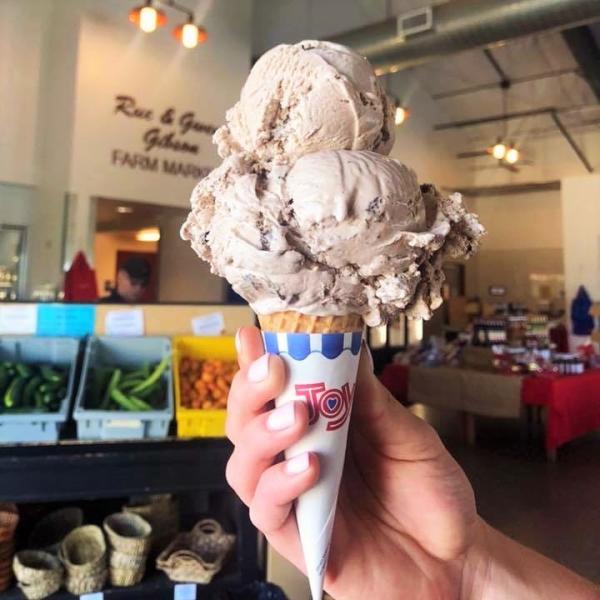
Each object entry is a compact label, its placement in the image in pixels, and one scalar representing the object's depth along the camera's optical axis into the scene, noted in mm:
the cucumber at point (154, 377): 2266
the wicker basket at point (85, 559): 2029
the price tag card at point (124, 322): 2502
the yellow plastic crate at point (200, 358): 2139
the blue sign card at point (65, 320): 2438
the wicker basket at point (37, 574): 1978
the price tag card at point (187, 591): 2137
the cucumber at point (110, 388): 2186
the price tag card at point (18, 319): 2398
